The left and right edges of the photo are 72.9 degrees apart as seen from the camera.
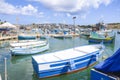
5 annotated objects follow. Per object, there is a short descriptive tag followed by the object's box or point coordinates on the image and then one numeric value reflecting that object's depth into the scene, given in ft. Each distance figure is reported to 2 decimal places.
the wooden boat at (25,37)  76.21
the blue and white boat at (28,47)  41.80
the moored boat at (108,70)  14.80
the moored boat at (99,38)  69.49
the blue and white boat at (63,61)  24.08
